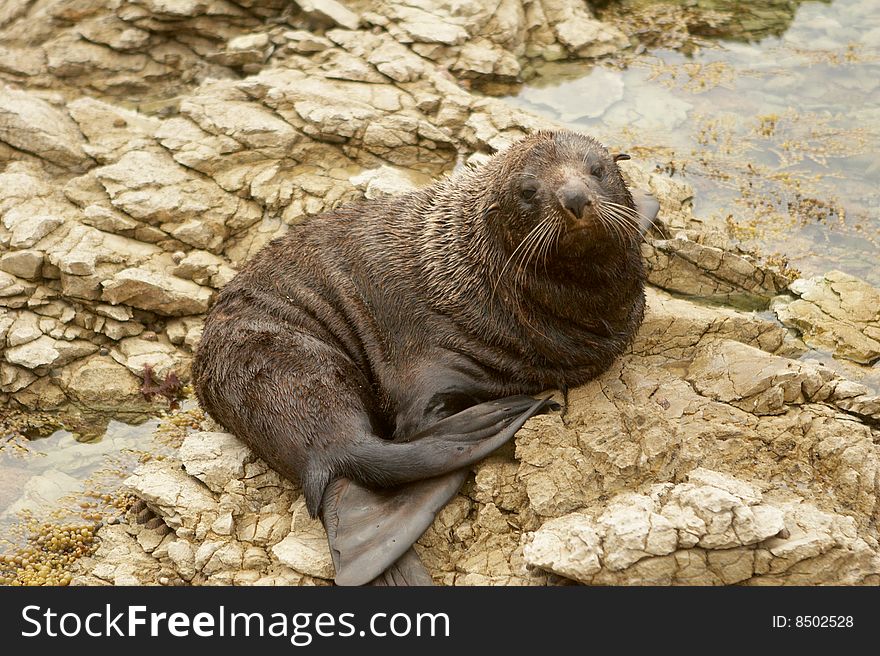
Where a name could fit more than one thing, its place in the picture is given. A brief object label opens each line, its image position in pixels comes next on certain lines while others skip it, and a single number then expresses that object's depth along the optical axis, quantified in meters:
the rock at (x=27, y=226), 9.18
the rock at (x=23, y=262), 9.05
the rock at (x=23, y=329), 8.82
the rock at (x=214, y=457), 7.28
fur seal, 6.62
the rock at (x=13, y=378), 8.77
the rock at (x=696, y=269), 8.59
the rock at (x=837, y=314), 8.07
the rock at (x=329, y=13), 11.25
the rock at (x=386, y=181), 9.41
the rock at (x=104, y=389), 8.80
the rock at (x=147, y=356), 8.89
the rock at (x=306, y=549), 6.48
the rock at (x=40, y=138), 10.04
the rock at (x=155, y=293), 9.03
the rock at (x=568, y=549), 5.79
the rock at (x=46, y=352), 8.74
